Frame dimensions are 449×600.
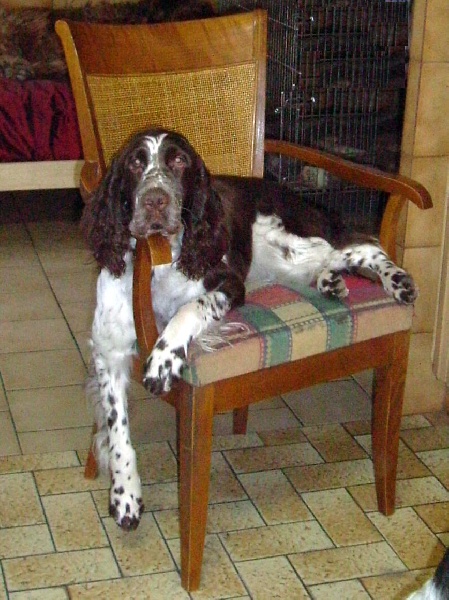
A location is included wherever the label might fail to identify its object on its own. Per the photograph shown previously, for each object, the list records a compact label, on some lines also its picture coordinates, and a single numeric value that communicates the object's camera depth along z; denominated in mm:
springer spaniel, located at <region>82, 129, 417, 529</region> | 2088
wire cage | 4152
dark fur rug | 4867
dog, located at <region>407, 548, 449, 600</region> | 1128
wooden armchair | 2059
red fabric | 4461
